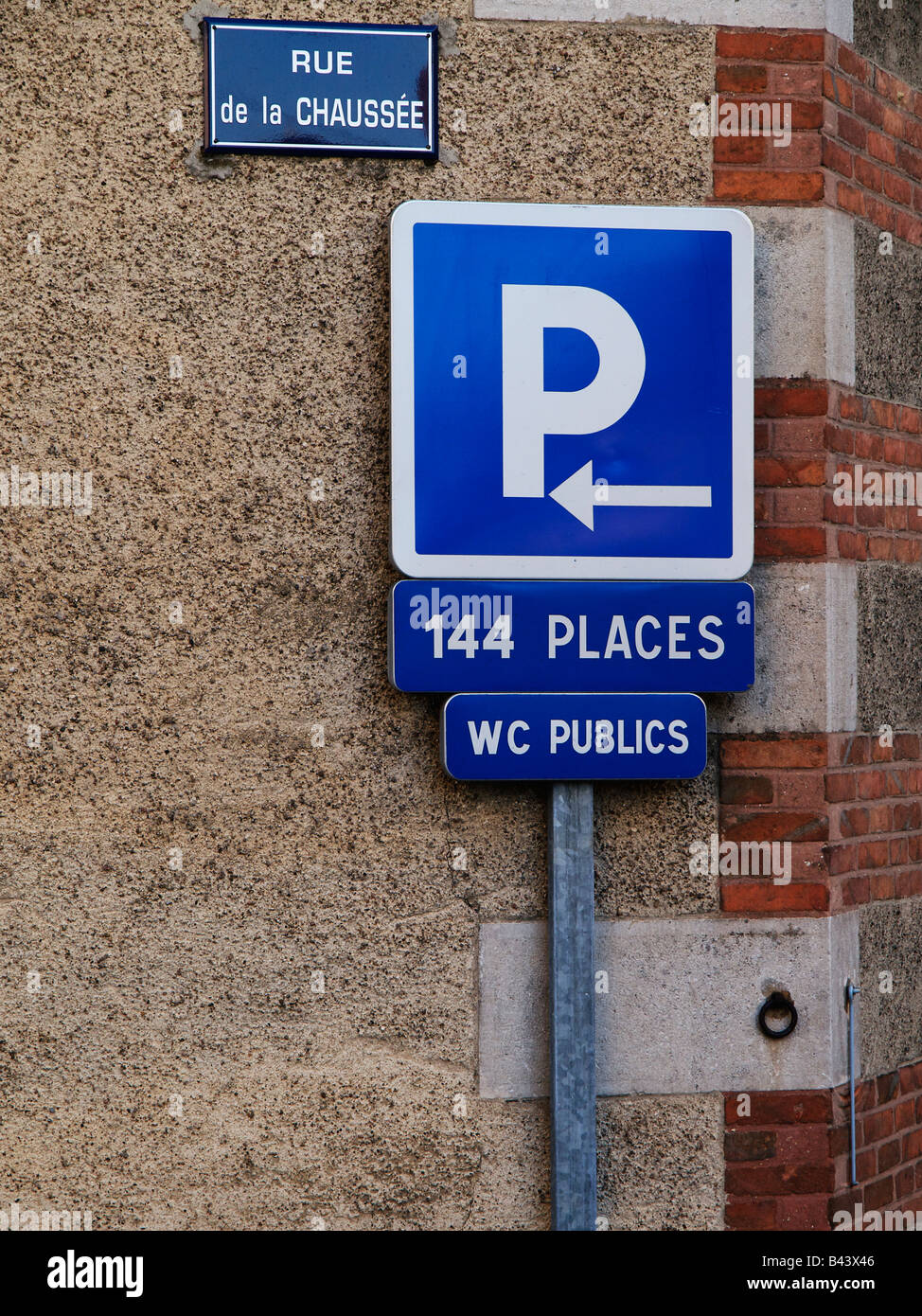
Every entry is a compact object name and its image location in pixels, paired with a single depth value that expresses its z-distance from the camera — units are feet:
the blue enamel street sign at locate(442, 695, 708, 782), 16.19
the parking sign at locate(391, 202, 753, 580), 16.24
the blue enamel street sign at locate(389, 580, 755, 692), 16.19
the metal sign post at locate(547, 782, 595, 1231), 16.43
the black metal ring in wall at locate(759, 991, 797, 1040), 17.11
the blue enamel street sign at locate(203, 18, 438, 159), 16.51
